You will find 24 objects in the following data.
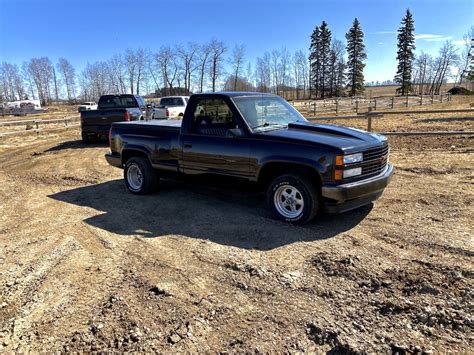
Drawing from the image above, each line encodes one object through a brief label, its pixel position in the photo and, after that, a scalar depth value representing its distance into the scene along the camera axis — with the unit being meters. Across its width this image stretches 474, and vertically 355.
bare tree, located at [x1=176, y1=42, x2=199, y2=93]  89.88
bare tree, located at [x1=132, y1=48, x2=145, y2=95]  102.25
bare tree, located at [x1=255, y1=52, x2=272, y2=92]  103.25
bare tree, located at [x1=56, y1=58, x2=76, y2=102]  120.26
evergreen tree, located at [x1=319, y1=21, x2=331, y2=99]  86.75
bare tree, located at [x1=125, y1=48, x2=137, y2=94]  103.06
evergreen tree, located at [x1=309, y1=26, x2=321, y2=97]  87.85
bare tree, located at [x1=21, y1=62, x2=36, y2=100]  118.62
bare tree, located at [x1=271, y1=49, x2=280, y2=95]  110.56
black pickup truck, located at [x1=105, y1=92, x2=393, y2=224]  4.77
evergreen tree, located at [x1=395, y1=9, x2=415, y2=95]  78.38
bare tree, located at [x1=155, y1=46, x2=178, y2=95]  92.00
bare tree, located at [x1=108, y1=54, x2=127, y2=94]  107.56
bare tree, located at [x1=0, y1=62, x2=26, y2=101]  116.62
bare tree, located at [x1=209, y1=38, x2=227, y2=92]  88.12
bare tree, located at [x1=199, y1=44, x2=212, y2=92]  88.81
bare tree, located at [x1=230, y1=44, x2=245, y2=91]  96.44
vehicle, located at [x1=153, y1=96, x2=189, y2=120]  18.48
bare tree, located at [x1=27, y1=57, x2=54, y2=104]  116.39
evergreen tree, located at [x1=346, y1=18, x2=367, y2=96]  81.19
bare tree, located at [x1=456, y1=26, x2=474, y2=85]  66.35
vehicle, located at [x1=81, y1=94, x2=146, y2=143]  14.23
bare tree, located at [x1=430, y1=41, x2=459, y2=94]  102.69
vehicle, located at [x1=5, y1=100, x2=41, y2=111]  64.81
